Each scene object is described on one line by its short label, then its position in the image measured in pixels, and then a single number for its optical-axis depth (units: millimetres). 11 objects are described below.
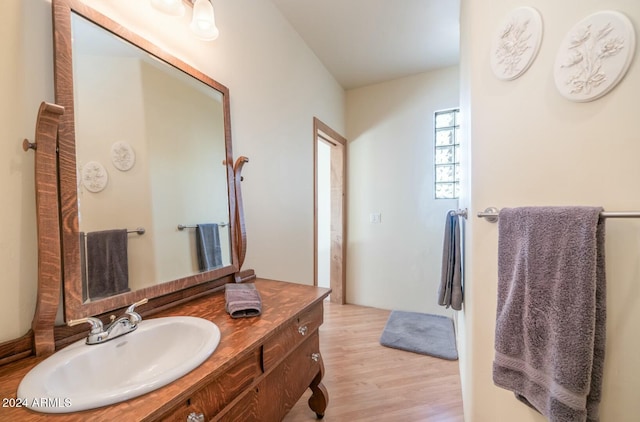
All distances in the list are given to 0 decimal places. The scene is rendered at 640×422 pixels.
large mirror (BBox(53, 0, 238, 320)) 795
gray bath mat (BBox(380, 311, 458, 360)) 2172
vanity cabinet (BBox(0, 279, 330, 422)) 539
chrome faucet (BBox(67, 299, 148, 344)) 750
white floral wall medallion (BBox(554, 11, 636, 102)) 732
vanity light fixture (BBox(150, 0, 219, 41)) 1075
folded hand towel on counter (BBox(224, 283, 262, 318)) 968
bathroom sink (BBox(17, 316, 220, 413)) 529
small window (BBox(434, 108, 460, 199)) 2719
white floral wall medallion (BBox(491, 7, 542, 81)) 896
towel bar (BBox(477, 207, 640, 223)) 718
